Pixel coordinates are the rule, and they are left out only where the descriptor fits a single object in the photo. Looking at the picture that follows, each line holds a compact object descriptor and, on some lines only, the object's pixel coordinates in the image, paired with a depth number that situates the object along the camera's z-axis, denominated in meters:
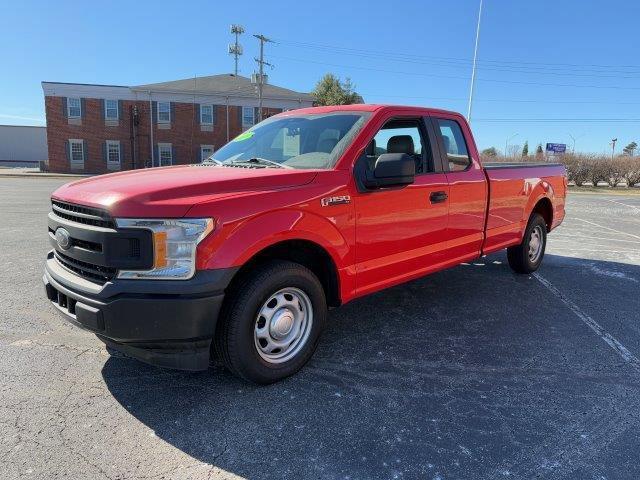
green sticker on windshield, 4.59
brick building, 37.16
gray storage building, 60.28
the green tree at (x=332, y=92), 45.09
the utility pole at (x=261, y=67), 34.61
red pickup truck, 2.72
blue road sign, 35.72
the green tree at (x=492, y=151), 57.44
